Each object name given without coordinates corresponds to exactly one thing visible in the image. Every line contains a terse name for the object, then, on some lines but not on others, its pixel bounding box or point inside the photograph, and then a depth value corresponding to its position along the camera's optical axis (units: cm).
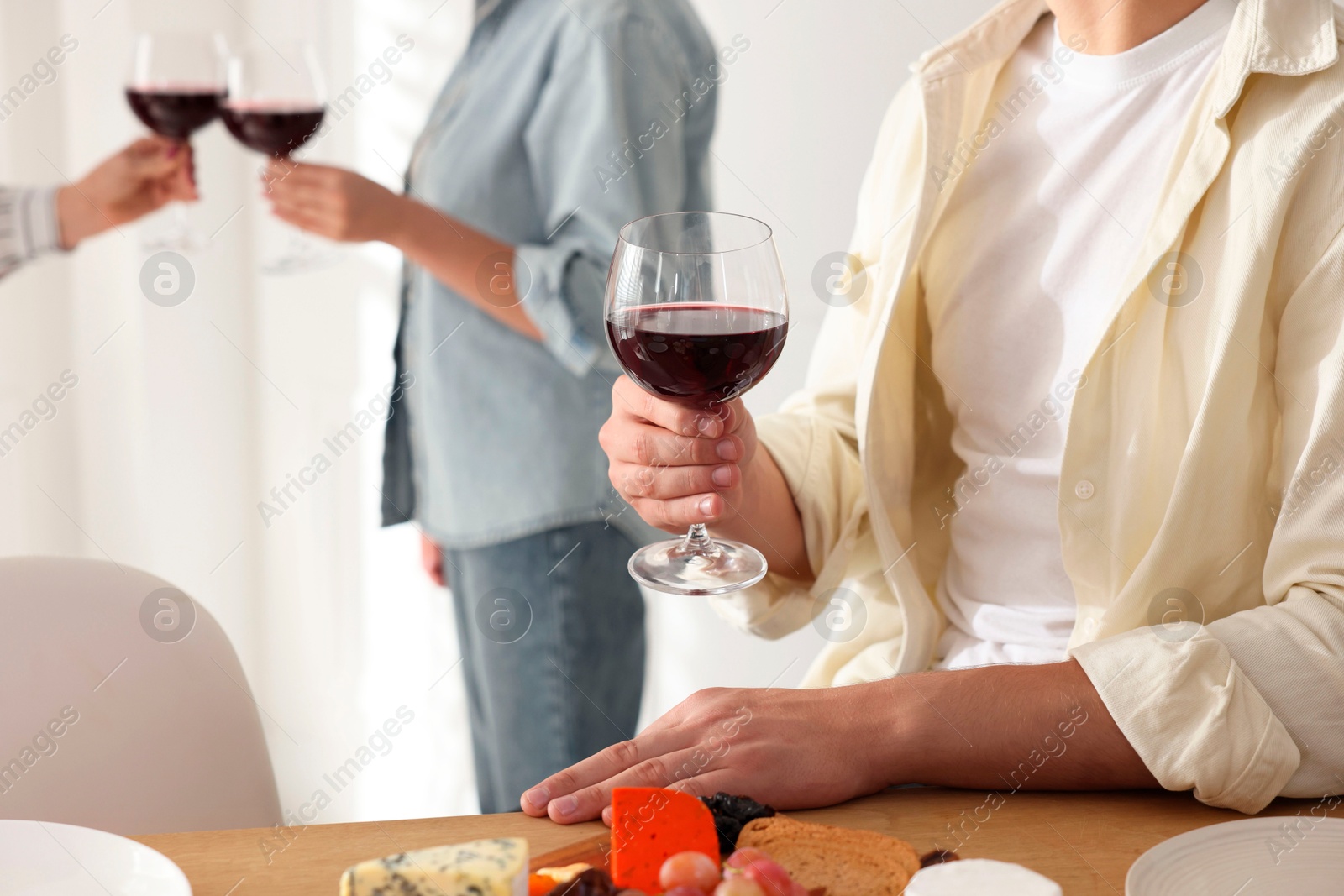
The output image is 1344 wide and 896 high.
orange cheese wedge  66
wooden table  70
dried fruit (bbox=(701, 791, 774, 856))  71
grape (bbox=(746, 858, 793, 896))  61
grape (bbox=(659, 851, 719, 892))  63
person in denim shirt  184
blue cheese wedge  60
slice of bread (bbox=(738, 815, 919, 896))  66
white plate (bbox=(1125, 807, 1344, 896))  66
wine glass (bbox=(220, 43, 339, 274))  168
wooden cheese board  68
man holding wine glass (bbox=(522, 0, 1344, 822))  81
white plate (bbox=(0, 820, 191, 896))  66
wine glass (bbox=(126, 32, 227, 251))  171
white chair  105
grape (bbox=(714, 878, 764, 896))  60
